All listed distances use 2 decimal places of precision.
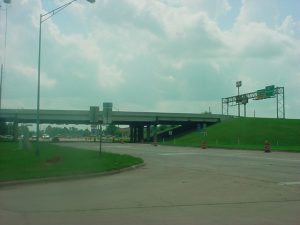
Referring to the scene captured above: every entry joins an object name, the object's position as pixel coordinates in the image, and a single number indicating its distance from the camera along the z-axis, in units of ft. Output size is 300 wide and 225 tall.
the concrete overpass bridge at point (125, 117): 191.87
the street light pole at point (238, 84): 222.06
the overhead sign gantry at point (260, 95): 195.76
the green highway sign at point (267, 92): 194.82
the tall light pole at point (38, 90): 62.69
